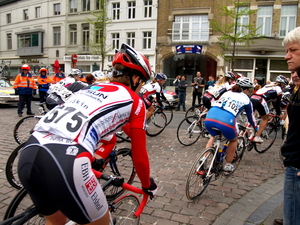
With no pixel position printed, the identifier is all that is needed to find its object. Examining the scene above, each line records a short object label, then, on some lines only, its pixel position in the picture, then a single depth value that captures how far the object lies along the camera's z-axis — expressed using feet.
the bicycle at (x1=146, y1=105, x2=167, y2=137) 26.89
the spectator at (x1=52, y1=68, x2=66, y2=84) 42.45
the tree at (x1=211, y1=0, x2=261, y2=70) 52.75
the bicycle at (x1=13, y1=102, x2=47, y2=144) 17.94
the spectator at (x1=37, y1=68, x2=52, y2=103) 39.26
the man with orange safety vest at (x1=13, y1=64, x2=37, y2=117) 34.04
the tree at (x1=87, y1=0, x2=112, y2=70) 70.33
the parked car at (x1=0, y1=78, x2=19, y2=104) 42.46
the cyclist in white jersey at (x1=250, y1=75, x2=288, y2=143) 20.59
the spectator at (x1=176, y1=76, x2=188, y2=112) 46.16
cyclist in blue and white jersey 13.08
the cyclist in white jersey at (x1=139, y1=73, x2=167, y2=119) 24.64
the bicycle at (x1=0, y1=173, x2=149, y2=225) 5.52
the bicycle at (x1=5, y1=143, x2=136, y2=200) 11.16
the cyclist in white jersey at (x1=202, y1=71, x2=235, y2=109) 21.59
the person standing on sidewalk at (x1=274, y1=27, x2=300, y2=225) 6.12
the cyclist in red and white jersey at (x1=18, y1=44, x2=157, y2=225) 4.93
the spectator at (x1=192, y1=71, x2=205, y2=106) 48.80
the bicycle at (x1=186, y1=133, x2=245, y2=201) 11.96
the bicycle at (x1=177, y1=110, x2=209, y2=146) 22.94
